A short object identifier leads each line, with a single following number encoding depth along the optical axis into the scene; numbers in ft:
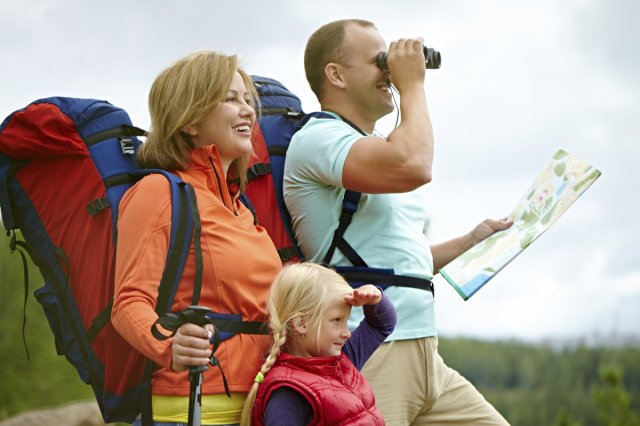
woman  15.20
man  19.06
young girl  15.89
